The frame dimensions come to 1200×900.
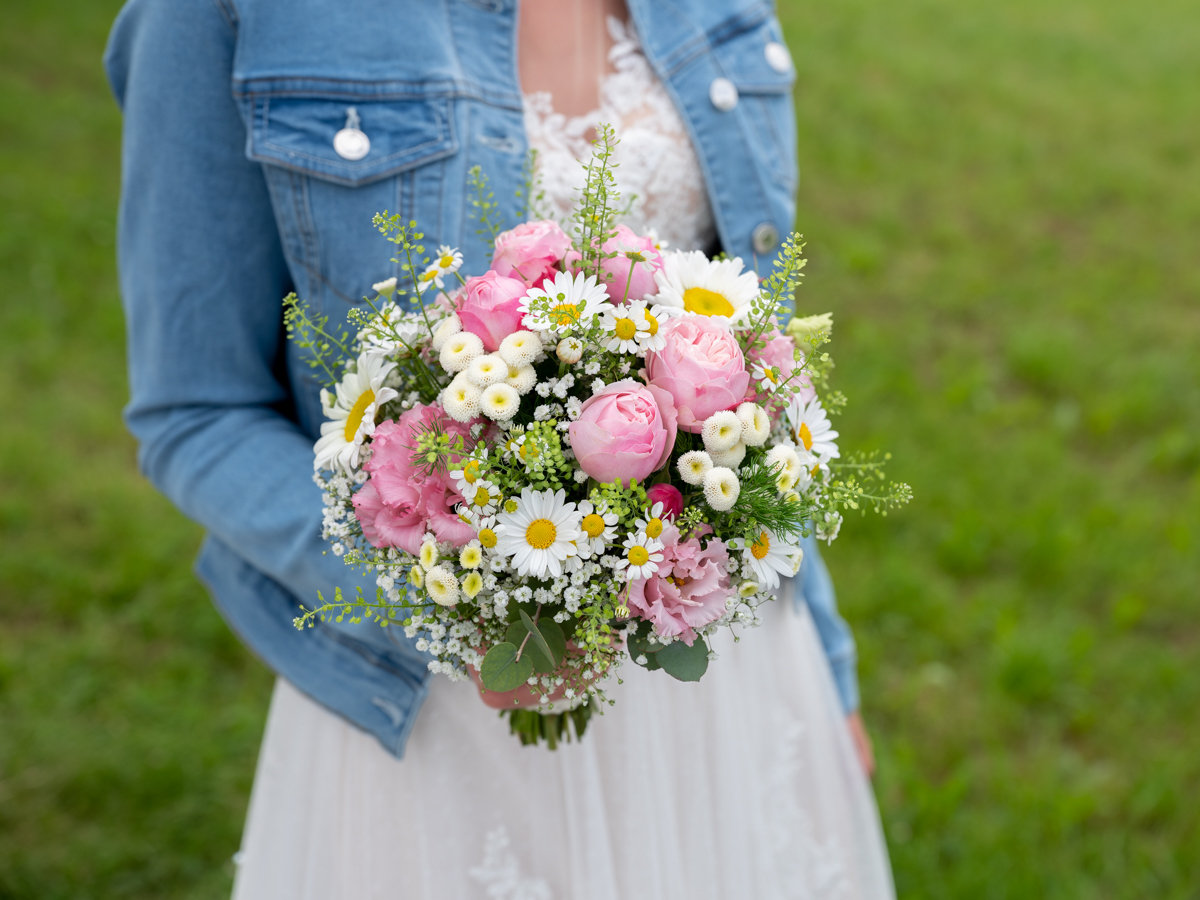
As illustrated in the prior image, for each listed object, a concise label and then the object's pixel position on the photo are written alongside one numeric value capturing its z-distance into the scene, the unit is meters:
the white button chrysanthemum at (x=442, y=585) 1.00
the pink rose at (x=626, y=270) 1.11
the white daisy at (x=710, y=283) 1.12
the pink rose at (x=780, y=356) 1.11
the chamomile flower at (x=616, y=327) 1.03
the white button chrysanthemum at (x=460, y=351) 1.02
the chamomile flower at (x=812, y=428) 1.13
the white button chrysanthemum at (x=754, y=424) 1.02
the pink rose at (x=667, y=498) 1.02
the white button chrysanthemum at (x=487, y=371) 1.00
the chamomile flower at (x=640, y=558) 0.97
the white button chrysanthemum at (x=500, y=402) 0.99
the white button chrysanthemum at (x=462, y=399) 1.00
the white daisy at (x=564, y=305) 1.00
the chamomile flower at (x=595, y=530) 0.97
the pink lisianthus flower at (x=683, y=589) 1.00
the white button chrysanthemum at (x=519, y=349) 1.01
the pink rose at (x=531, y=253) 1.09
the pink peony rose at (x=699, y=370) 1.00
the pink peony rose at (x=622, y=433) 0.96
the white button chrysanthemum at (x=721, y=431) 1.01
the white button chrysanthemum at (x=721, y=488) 1.00
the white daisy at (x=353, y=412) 1.07
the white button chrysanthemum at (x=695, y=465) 1.01
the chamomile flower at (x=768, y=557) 1.05
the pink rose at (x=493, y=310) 1.03
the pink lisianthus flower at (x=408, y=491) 1.02
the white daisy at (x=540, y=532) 0.98
